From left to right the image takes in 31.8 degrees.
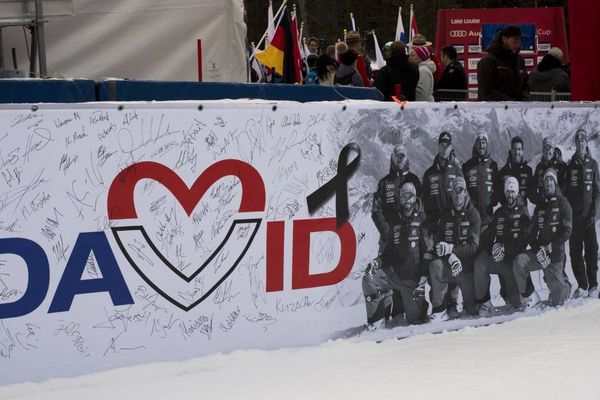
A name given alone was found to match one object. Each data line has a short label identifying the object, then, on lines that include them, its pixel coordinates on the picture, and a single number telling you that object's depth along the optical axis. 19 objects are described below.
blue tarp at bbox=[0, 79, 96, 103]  7.91
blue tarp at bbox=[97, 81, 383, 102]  8.97
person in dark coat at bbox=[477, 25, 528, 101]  9.45
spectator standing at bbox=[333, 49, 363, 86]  11.65
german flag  13.55
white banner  5.21
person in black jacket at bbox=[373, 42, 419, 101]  11.81
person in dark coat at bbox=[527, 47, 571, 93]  14.41
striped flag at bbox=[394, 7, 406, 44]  21.31
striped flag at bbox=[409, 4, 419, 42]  21.97
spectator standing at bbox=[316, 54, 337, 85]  11.11
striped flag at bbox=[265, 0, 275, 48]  17.79
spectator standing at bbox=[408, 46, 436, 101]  12.41
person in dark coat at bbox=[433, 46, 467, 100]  13.52
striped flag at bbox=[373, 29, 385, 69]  23.03
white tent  11.94
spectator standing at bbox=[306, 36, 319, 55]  19.91
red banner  21.56
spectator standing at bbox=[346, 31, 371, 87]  12.19
